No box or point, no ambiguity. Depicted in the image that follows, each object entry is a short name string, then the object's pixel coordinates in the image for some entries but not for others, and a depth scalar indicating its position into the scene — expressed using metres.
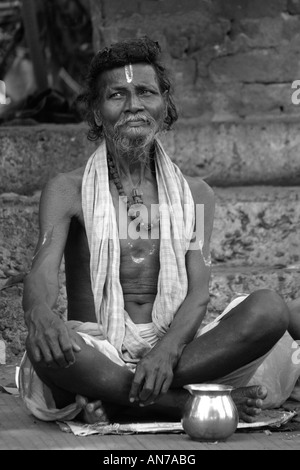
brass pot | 6.52
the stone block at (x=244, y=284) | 9.52
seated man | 6.97
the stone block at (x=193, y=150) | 10.10
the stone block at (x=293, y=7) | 10.26
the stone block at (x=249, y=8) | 10.24
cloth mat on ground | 6.88
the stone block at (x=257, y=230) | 9.85
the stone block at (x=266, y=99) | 10.32
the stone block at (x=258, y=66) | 10.28
